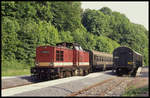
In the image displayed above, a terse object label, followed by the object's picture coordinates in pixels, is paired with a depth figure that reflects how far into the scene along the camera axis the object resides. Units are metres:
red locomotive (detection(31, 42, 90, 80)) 20.47
